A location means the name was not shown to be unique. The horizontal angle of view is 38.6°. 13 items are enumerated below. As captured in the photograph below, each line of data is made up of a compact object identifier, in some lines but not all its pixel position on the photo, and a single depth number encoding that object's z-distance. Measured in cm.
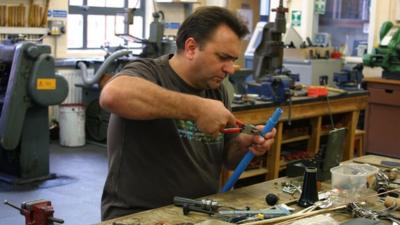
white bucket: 536
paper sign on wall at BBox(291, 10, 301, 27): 627
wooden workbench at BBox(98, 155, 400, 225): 147
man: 164
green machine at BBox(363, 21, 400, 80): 501
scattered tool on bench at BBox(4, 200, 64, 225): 136
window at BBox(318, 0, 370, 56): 610
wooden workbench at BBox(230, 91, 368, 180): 341
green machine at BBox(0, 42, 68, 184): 393
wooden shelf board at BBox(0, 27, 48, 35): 519
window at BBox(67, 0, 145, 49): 613
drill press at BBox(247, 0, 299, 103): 379
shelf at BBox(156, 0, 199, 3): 658
